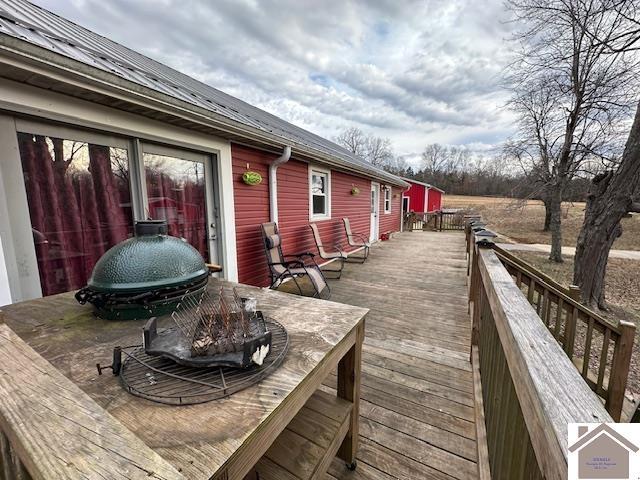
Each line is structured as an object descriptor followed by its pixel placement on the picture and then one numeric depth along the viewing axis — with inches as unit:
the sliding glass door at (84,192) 78.7
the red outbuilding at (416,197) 790.5
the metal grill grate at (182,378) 33.9
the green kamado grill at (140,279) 54.6
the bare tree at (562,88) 221.8
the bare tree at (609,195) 173.5
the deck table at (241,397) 27.4
